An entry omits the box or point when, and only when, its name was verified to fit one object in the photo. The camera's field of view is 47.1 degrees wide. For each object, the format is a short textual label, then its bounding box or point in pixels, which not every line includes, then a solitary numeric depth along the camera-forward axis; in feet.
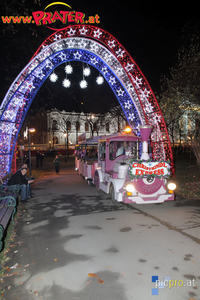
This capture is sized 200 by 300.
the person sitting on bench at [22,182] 29.91
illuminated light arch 34.37
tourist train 25.45
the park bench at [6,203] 17.35
